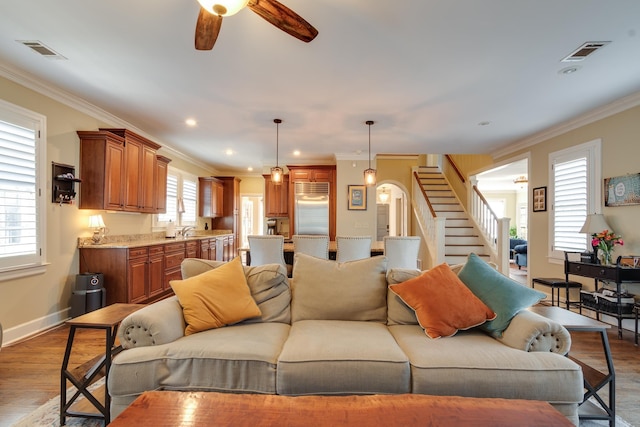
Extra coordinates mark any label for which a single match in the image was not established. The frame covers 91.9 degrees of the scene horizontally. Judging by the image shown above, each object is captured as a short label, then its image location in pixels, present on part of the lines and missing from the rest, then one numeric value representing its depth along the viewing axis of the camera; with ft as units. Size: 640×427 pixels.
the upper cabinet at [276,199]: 25.27
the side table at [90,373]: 5.82
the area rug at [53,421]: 5.97
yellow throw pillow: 6.72
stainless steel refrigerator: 23.03
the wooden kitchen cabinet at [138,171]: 14.56
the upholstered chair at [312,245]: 13.23
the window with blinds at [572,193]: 13.56
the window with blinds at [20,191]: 9.91
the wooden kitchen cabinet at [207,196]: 25.55
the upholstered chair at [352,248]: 13.07
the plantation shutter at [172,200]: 20.98
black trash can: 12.00
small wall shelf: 11.78
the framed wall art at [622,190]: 11.63
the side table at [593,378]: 5.96
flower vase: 11.71
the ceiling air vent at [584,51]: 8.35
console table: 10.68
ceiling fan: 5.03
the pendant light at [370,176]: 14.98
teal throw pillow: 6.59
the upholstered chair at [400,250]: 12.84
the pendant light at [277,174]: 15.24
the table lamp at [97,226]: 13.50
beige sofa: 5.31
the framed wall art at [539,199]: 16.58
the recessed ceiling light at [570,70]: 9.59
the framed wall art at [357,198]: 22.56
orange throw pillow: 6.53
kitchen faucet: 21.95
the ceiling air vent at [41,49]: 8.53
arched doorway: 27.04
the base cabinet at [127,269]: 12.96
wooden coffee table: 3.78
